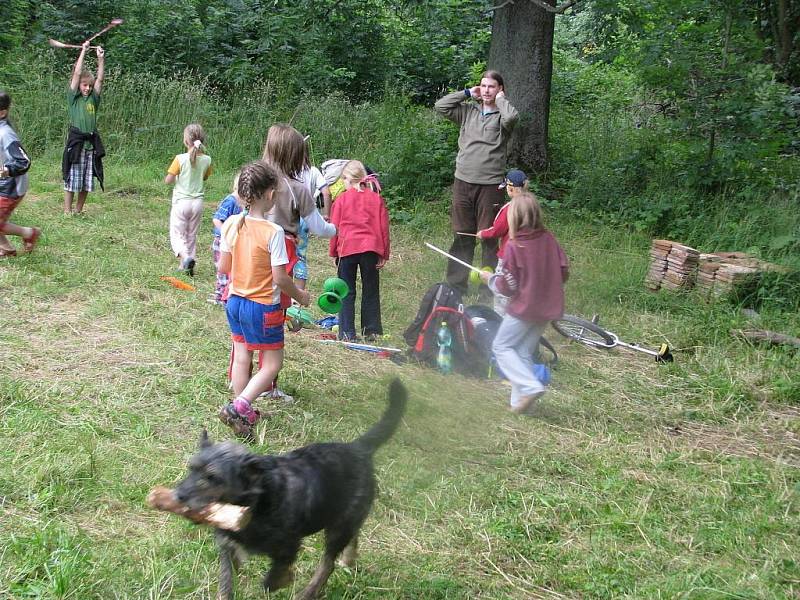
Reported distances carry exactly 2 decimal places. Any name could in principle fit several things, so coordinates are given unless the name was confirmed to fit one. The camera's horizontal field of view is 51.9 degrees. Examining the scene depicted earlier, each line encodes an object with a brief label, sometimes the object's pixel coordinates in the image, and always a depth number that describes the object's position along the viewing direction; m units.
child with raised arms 10.03
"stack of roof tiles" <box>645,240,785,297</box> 8.43
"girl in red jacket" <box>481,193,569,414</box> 5.74
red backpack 6.70
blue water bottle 6.64
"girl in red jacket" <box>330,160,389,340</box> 6.96
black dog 2.84
